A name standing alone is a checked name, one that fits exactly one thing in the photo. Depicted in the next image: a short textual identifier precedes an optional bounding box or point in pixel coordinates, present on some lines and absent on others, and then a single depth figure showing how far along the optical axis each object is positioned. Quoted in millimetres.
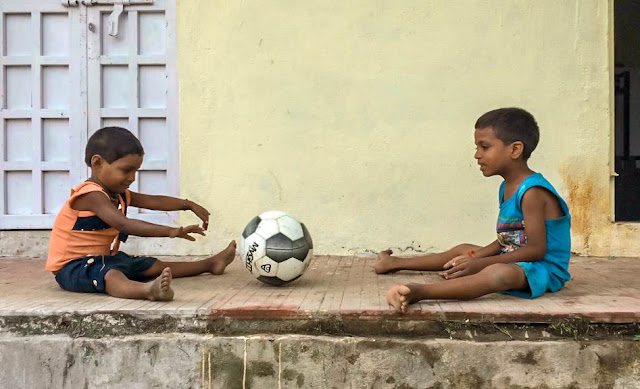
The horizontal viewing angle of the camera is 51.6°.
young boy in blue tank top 3051
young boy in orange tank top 3391
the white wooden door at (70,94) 4973
